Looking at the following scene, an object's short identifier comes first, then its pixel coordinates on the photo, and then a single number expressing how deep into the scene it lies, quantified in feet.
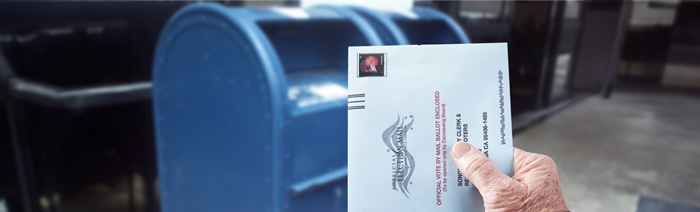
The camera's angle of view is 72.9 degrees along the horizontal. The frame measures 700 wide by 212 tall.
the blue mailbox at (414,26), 6.58
